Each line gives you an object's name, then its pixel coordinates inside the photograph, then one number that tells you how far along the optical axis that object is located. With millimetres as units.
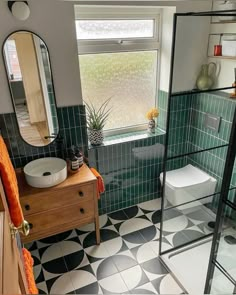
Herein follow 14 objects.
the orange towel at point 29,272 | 1211
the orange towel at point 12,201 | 1043
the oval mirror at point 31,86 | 1856
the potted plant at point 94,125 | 2369
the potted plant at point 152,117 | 2611
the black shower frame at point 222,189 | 1212
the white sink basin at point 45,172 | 1851
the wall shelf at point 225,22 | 2062
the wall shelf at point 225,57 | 2093
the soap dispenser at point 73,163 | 2086
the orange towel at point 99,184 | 2148
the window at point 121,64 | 2227
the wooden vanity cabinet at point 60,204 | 1868
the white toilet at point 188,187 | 2289
